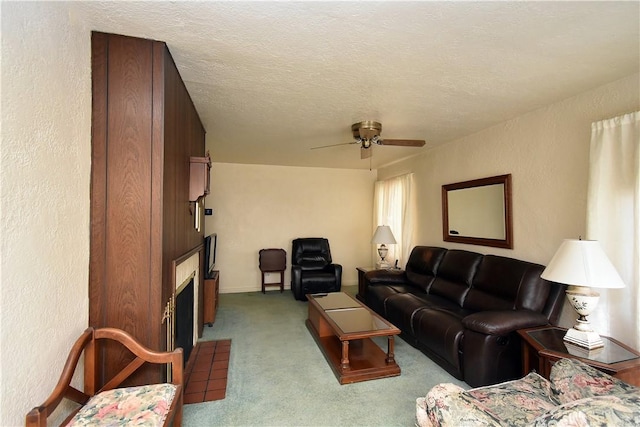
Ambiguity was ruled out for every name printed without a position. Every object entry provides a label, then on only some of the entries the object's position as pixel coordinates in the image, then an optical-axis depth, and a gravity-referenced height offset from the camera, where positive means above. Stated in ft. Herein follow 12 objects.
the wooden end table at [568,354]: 5.67 -2.83
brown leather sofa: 7.36 -2.86
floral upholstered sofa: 2.83 -2.62
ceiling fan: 10.03 +2.94
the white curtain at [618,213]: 6.54 +0.10
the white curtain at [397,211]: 15.78 +0.45
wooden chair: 4.54 -2.64
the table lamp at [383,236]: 15.39 -0.91
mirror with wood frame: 10.16 +0.24
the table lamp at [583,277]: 6.10 -1.25
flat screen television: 12.23 -1.44
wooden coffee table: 8.20 -4.07
